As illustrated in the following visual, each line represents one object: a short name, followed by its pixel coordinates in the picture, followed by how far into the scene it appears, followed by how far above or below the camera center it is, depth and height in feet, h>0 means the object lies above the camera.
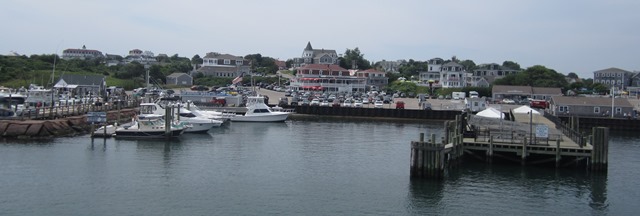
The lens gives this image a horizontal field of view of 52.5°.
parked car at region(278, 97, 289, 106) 260.60 +0.57
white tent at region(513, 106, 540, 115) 202.96 -0.27
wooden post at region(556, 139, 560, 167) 117.29 -7.34
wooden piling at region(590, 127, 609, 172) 114.11 -7.54
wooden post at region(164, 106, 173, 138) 155.12 -5.14
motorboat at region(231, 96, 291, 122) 219.82 -4.08
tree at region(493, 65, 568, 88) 380.76 +18.55
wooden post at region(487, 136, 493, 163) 120.67 -8.23
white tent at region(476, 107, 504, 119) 173.58 -1.36
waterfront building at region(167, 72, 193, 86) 410.72 +13.85
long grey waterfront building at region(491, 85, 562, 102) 335.06 +8.59
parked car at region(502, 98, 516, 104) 307.99 +3.70
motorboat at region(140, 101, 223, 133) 176.24 -4.71
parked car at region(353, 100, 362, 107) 269.15 +0.50
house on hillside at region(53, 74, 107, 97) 302.66 +7.03
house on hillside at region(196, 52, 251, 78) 468.34 +28.02
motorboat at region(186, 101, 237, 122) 196.17 -4.02
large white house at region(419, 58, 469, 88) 402.11 +19.91
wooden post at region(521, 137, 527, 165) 118.01 -7.07
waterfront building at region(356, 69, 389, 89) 435.94 +18.87
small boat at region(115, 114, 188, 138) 155.74 -7.12
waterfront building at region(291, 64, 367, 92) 398.83 +15.48
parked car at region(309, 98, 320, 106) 267.49 +0.89
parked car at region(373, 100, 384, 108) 268.00 +0.68
